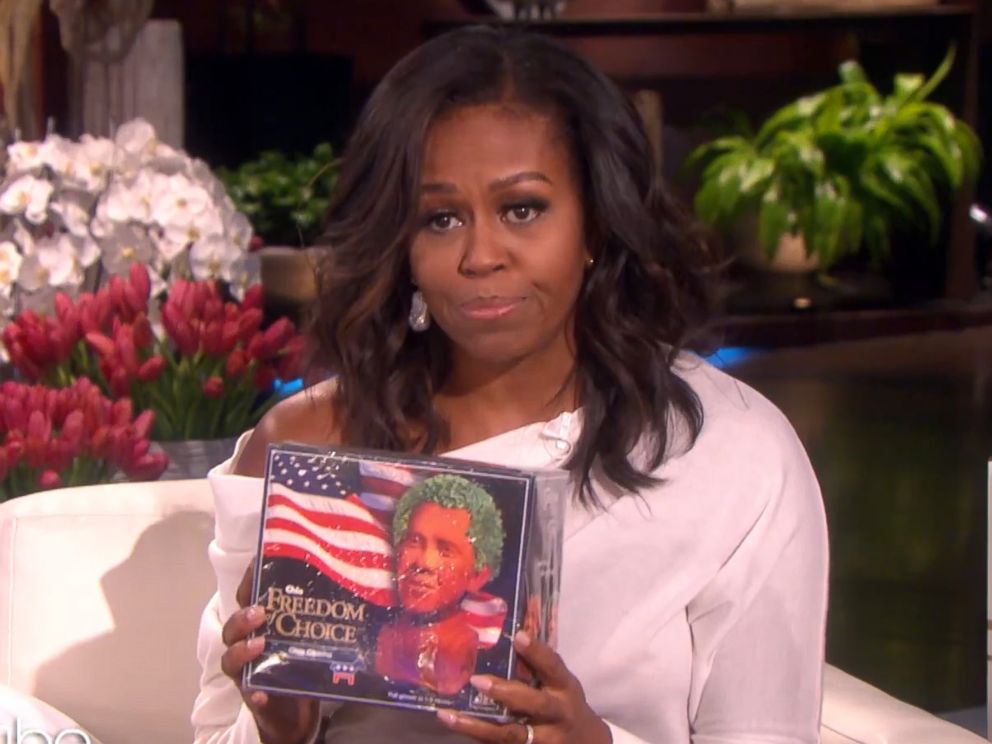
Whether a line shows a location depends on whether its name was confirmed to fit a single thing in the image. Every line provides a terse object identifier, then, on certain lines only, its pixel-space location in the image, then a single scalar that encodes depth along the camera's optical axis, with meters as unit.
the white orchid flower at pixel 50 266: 2.72
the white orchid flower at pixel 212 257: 2.75
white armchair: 2.46
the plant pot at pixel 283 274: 5.79
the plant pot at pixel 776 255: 8.33
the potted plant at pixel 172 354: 2.61
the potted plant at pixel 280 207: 5.51
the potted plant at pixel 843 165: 7.98
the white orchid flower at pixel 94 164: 2.72
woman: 2.07
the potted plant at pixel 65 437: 2.49
